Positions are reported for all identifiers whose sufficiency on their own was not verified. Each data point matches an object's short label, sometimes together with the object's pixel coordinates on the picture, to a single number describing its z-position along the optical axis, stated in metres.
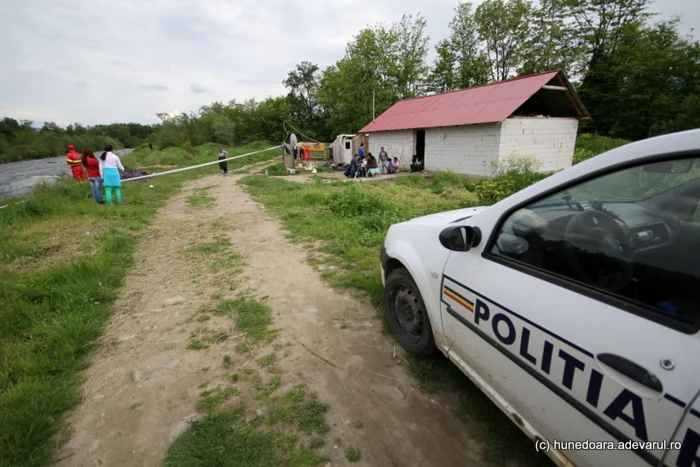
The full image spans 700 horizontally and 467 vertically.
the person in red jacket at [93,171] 8.49
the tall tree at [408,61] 34.03
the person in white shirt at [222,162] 17.22
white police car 1.01
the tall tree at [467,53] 36.69
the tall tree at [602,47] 26.92
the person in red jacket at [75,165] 13.02
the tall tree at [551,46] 29.94
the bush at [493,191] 7.98
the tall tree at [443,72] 37.22
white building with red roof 13.67
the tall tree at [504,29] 34.41
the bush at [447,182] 11.08
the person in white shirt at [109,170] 8.09
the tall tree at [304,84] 53.03
